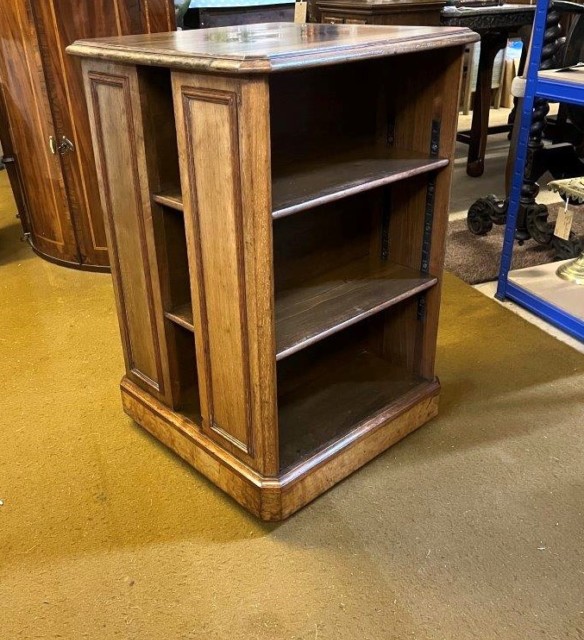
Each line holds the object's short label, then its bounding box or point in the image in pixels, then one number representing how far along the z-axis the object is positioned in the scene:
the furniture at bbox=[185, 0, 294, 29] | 4.37
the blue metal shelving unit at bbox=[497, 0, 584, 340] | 2.12
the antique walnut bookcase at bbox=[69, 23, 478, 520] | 1.26
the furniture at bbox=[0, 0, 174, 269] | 2.44
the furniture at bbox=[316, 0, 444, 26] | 3.13
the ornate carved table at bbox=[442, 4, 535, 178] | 3.25
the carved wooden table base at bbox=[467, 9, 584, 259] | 2.24
